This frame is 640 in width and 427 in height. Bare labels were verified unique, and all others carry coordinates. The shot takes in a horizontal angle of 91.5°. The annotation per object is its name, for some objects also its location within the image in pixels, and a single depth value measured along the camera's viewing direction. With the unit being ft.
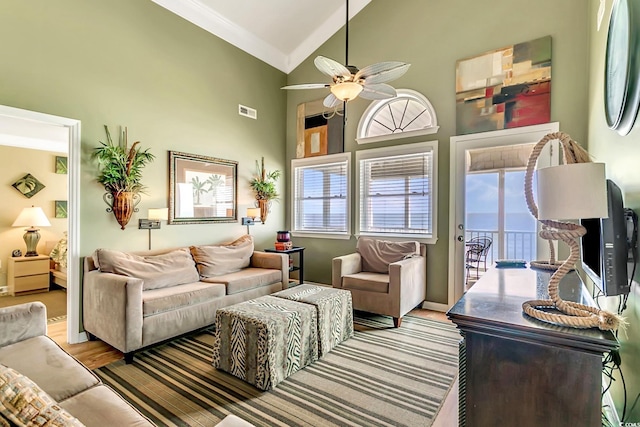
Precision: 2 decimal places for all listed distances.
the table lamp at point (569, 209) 3.67
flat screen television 4.42
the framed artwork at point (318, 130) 16.38
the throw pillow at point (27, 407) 2.57
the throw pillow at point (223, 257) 12.69
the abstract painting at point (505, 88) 11.39
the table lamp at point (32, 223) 16.26
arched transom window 13.93
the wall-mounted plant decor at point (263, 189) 16.61
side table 15.93
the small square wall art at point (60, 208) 18.42
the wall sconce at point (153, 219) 11.83
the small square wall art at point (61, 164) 18.34
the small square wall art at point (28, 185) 16.89
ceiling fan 8.62
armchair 11.32
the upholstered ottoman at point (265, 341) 7.39
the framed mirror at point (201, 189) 13.15
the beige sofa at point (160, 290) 8.82
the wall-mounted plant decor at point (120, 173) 10.80
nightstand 15.64
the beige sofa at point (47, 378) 2.90
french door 12.17
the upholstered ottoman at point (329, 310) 9.04
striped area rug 6.45
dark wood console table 3.47
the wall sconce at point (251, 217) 15.47
